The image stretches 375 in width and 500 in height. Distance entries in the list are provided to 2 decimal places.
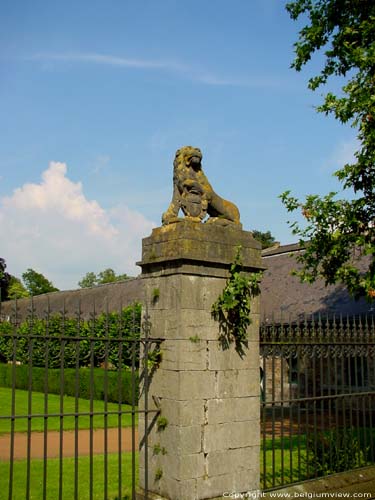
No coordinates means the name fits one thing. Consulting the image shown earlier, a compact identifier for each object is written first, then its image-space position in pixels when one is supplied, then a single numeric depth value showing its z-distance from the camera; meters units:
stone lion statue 5.90
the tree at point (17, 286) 57.62
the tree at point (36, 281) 72.94
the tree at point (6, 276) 43.36
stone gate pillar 5.32
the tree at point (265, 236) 60.22
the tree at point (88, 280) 92.00
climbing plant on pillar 5.66
